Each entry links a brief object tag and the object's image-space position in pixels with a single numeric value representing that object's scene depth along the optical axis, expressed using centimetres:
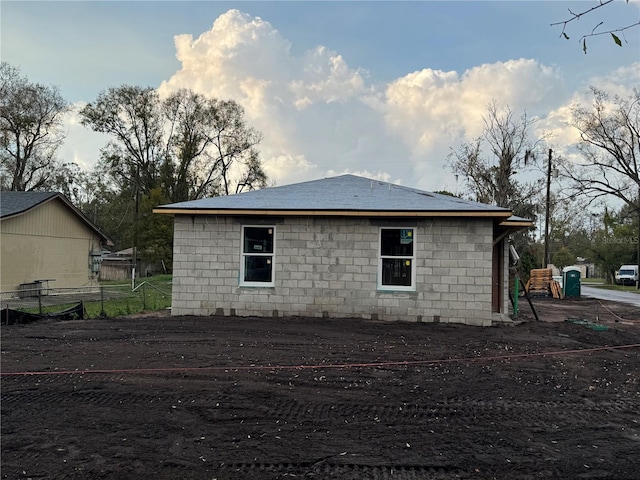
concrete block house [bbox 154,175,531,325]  1098
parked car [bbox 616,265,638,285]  4019
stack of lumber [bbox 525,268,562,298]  2306
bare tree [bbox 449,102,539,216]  3525
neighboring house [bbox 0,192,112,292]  2053
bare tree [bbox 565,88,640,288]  3503
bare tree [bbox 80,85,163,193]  4016
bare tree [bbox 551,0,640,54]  264
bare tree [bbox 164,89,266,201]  4184
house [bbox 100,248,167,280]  4000
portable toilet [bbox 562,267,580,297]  2285
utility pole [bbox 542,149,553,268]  3172
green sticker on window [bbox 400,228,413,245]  1128
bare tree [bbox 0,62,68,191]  3566
